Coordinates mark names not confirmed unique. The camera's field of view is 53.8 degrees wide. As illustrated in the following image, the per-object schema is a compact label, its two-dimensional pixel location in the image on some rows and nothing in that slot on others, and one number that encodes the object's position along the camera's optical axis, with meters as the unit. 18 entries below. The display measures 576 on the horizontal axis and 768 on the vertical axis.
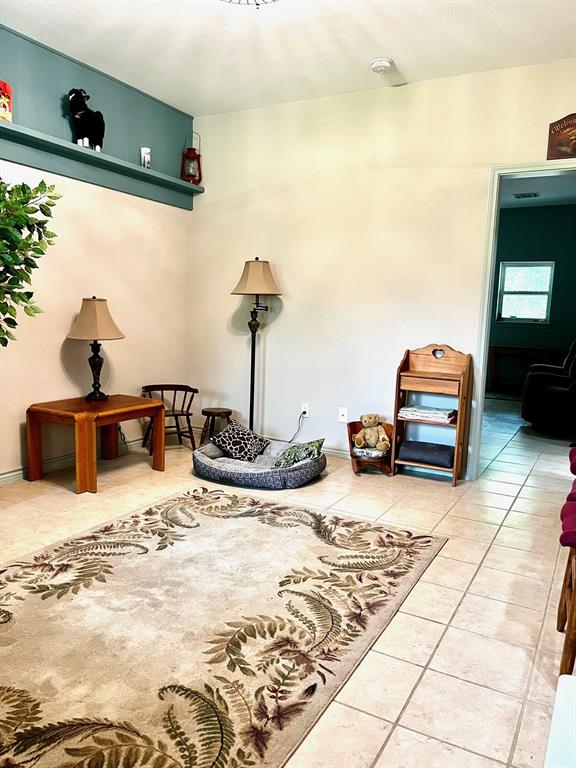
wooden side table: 3.52
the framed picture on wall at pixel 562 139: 3.60
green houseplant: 1.60
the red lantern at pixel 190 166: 4.95
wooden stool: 4.64
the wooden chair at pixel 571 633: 1.76
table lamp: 3.86
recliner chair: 5.77
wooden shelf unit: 3.88
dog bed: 3.72
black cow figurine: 3.87
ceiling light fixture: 2.94
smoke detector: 3.71
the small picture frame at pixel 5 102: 3.39
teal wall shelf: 3.55
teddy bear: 4.12
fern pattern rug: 1.56
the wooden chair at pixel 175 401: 4.74
